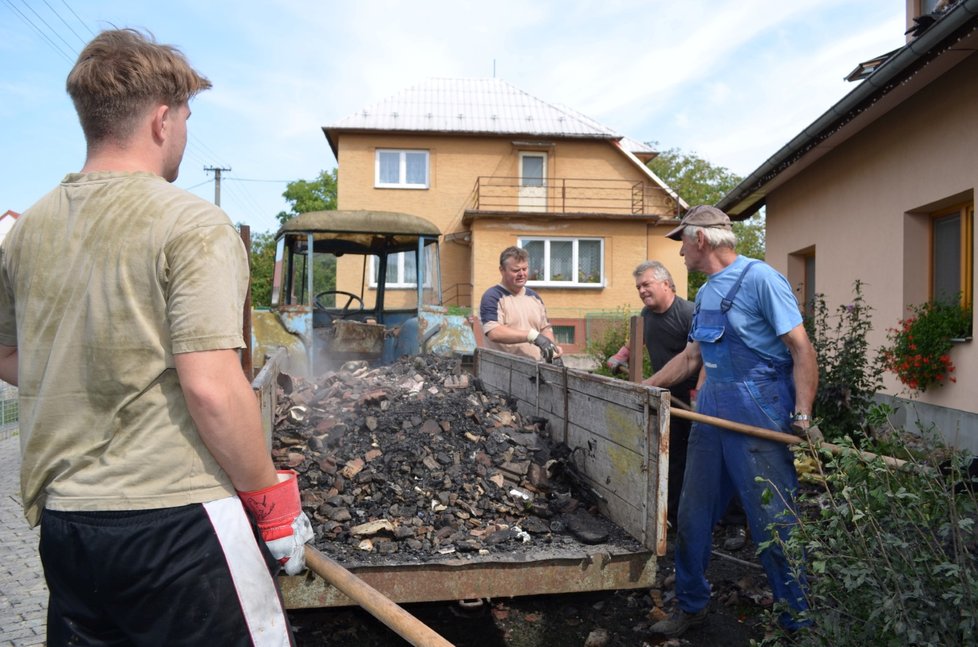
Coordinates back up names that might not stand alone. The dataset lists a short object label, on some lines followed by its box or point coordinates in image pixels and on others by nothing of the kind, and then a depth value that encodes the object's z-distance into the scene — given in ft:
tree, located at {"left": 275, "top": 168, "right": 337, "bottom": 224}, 164.86
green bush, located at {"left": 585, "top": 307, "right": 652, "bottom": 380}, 40.14
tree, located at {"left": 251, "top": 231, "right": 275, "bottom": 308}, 138.92
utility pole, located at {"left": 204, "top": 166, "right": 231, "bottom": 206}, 122.17
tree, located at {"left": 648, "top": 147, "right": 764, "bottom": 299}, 139.95
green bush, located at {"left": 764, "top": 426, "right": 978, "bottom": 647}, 6.44
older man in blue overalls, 10.82
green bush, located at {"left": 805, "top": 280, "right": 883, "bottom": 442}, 18.06
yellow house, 74.95
